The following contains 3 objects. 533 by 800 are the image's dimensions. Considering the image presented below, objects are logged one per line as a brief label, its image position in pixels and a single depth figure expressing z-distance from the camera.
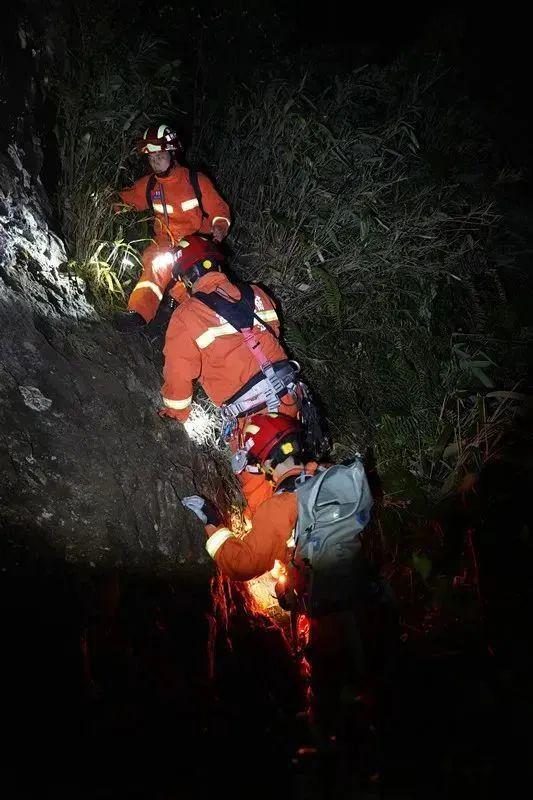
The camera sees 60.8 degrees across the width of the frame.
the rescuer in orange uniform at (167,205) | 3.74
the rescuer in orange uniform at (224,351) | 3.32
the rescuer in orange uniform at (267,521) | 2.88
